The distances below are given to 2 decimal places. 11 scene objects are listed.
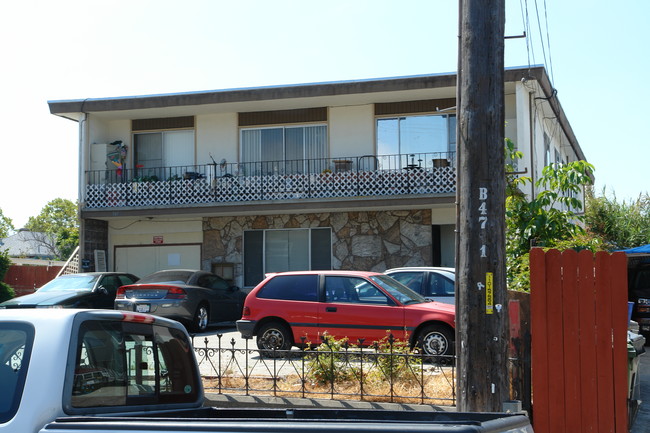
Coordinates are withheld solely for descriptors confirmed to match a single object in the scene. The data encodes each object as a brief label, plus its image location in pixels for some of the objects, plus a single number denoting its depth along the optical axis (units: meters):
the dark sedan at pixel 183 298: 15.37
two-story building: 19.83
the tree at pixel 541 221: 10.19
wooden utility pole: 5.70
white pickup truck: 3.27
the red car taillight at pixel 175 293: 15.52
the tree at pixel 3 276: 25.77
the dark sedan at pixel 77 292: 15.14
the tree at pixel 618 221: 31.67
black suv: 15.09
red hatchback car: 11.22
